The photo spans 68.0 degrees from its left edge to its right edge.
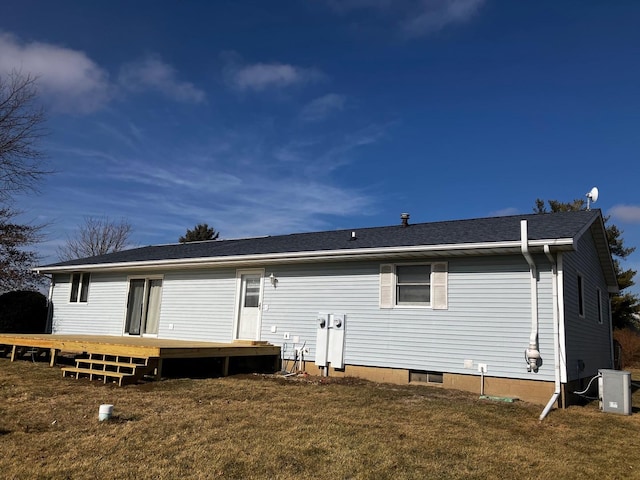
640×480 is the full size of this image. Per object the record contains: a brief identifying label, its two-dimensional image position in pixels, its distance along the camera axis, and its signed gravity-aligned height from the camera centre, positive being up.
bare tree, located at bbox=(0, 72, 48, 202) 17.50 +6.67
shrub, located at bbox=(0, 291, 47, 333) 15.48 -0.26
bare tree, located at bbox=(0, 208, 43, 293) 18.75 +1.98
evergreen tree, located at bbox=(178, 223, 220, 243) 38.59 +6.46
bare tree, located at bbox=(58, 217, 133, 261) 35.16 +5.32
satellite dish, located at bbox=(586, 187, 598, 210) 11.25 +3.23
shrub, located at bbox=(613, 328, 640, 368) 20.62 -0.59
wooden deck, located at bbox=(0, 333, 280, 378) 8.92 -0.77
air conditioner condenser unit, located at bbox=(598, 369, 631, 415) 7.70 -0.92
